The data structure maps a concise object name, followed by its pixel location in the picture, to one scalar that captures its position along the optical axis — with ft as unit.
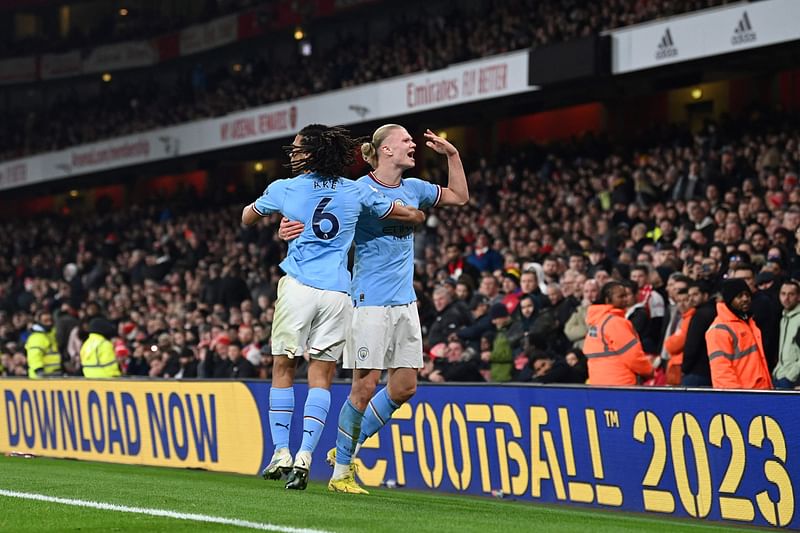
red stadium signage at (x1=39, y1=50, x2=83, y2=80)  149.89
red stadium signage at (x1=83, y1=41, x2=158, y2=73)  142.31
